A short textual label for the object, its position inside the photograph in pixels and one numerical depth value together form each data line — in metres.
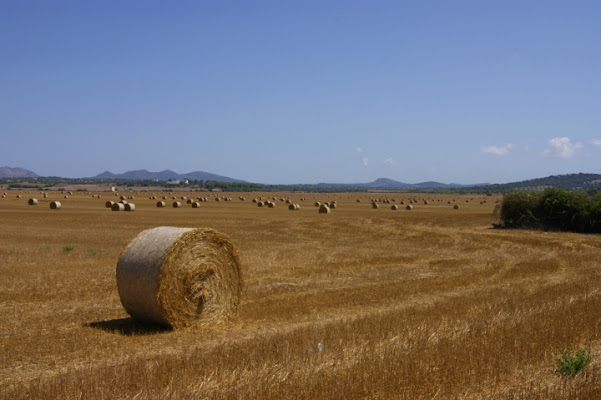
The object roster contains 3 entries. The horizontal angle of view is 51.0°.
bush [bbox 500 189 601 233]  36.84
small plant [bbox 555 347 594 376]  7.91
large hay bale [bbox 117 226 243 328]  11.56
